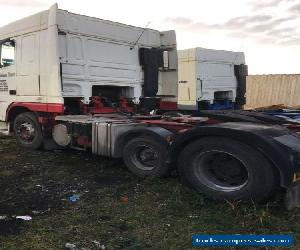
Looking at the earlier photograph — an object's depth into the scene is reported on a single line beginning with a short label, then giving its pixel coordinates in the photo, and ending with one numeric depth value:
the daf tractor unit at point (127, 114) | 3.25
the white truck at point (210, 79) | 9.46
